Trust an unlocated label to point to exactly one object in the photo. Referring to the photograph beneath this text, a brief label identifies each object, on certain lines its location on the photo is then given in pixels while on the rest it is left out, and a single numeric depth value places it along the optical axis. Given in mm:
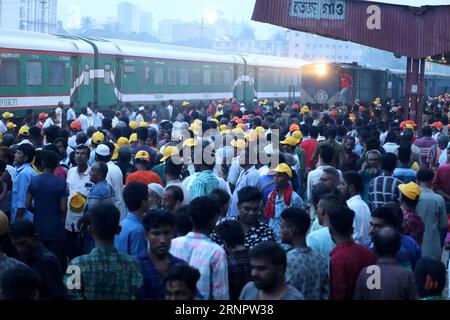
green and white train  21964
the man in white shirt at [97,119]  20938
